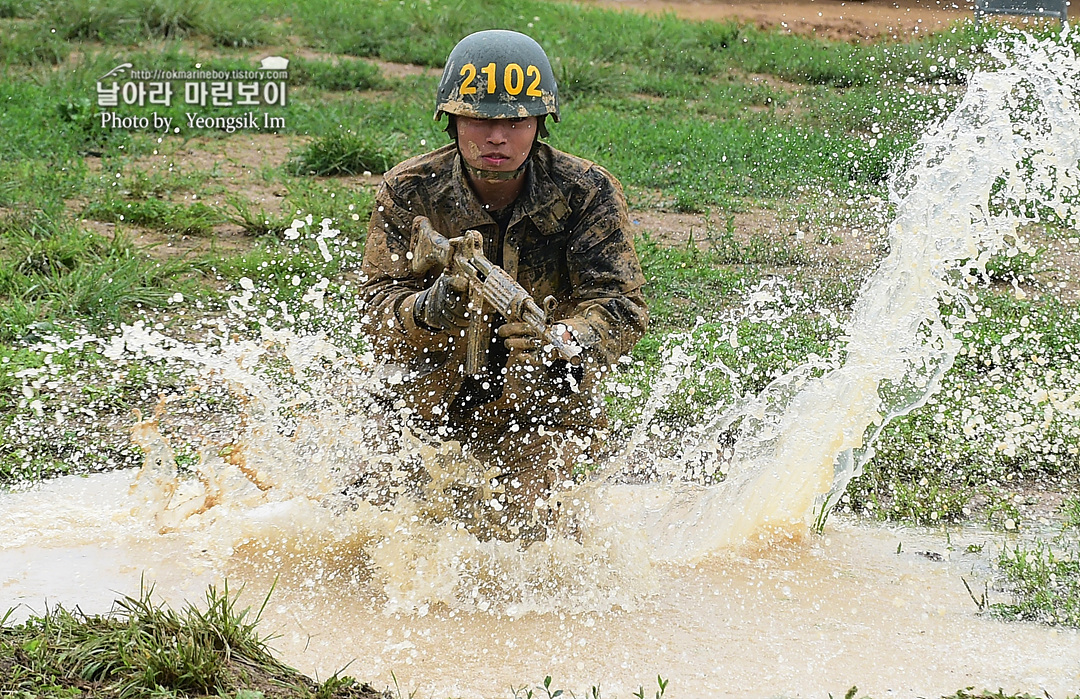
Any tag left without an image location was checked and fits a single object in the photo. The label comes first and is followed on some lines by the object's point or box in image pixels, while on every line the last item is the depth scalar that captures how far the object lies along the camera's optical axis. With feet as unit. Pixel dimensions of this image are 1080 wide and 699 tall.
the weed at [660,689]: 17.79
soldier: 22.52
